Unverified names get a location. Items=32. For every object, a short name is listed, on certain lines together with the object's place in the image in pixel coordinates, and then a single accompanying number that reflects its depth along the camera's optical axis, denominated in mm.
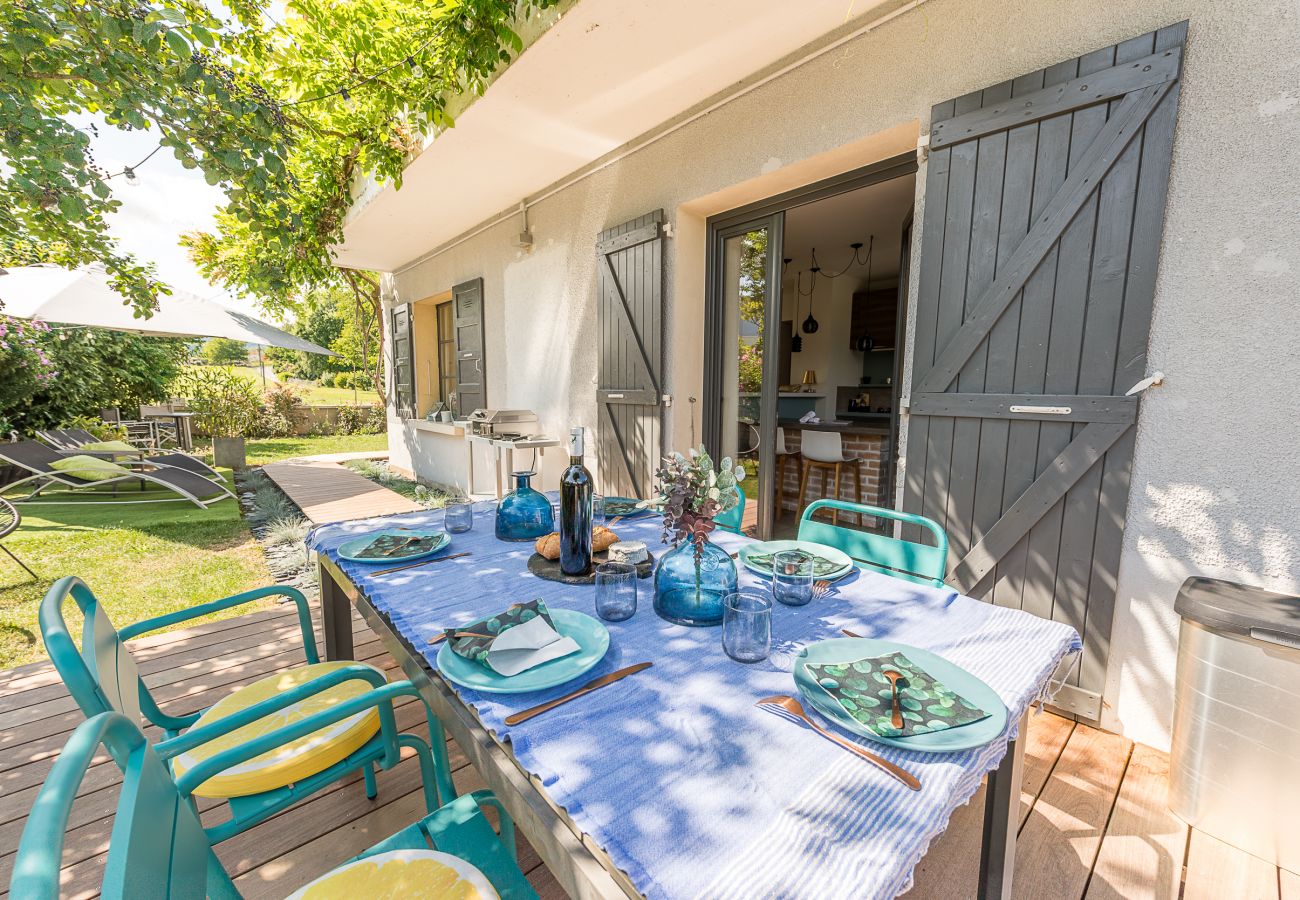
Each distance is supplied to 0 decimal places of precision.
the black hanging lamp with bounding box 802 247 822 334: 6418
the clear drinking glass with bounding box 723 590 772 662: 954
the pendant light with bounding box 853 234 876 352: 6504
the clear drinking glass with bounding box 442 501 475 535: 1720
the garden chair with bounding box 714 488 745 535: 2104
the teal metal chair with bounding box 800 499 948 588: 1497
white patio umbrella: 5105
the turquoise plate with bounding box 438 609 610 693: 846
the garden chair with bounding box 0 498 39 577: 2600
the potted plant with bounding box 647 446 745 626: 1067
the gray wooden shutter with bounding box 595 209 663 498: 3400
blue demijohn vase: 1105
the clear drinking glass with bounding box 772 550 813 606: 1195
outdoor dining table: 560
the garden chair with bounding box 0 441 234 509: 4688
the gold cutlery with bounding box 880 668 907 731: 757
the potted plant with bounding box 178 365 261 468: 9232
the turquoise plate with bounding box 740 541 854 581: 1383
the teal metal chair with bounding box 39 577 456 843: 844
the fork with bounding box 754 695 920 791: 671
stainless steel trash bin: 1343
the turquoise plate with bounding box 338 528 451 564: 1462
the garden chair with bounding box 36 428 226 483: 5598
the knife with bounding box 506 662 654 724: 781
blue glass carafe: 1666
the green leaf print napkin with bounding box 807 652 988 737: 757
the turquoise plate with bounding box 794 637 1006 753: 719
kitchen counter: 4039
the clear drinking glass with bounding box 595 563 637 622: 1092
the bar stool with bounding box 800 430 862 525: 3938
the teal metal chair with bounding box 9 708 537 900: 466
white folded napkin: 905
